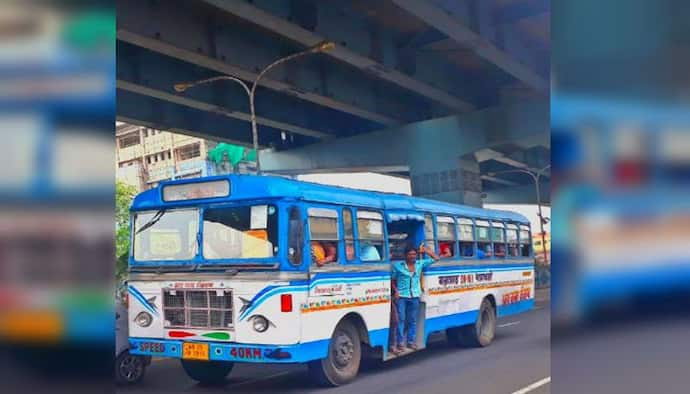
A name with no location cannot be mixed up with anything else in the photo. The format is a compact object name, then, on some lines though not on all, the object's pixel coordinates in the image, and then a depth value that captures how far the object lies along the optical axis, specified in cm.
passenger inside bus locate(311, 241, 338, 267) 794
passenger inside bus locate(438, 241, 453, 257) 1070
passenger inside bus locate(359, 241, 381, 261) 884
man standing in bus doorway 937
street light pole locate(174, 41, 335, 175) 1349
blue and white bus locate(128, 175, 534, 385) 741
